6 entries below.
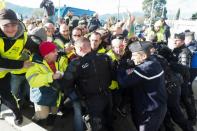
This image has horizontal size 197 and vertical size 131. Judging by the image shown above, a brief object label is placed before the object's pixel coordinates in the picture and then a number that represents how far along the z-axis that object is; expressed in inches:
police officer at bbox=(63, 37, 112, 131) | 93.0
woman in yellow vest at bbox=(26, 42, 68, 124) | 93.4
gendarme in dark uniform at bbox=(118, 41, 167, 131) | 89.6
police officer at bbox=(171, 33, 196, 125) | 124.0
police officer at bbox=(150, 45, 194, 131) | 110.3
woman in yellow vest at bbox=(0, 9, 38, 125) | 87.4
